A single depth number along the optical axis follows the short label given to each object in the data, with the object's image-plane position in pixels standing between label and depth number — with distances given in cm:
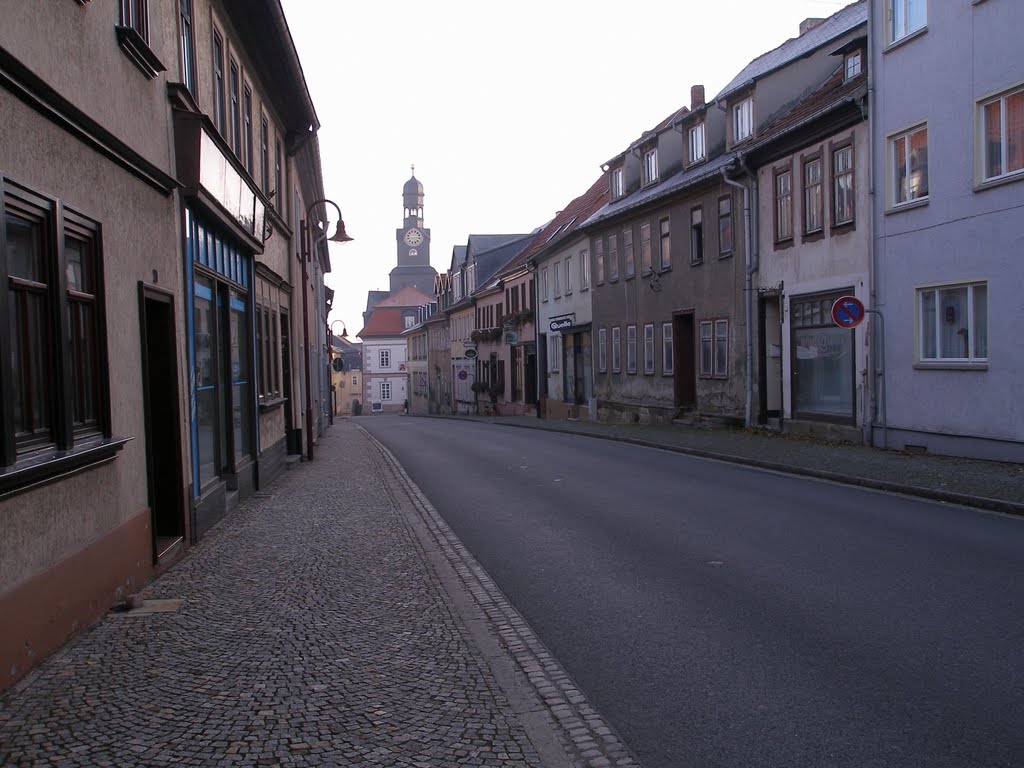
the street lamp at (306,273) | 2078
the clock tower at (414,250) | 13788
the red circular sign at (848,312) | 1639
